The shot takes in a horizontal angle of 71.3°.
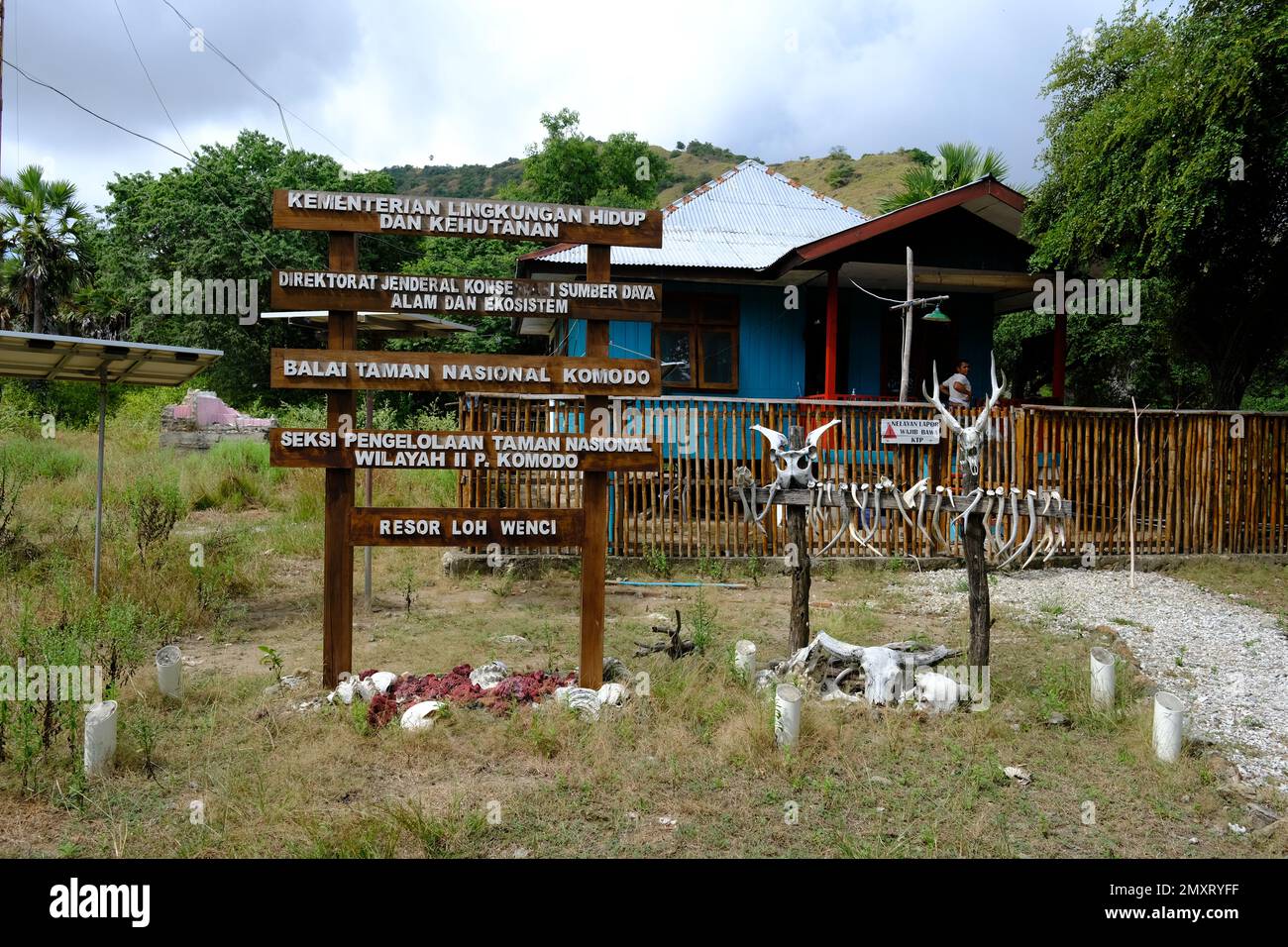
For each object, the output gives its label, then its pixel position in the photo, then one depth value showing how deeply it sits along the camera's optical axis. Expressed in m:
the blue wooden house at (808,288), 14.65
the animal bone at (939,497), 6.82
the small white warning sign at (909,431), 12.52
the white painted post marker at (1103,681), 6.36
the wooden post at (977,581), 6.73
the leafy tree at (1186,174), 10.41
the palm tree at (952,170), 21.68
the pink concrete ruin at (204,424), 22.25
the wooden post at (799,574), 7.12
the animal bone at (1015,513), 6.74
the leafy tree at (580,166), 40.00
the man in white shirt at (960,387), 12.48
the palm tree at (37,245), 28.52
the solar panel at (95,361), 8.36
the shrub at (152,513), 10.05
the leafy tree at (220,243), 28.88
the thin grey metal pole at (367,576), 9.20
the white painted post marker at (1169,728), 5.49
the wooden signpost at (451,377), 6.59
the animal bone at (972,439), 6.74
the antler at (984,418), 6.49
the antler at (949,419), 6.88
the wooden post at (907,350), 13.54
